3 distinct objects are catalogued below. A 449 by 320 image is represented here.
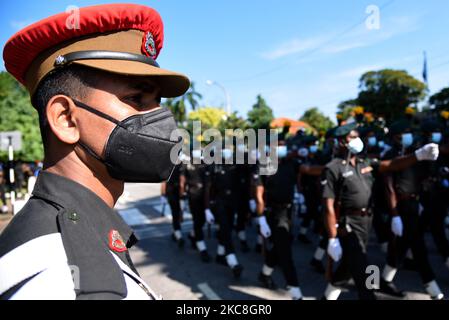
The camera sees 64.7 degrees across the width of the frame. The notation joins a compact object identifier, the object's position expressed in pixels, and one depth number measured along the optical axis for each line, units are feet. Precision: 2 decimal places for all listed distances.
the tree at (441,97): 61.09
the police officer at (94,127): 3.49
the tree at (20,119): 76.48
